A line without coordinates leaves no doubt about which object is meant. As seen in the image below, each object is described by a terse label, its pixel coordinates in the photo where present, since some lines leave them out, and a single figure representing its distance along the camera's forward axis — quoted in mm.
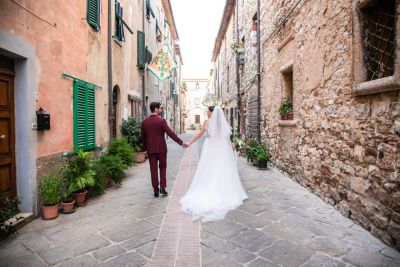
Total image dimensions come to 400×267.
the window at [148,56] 12080
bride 4504
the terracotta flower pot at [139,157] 9219
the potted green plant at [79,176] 4602
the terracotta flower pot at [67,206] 4301
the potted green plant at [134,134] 9094
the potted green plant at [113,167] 5746
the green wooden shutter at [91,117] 6036
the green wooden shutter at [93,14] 6046
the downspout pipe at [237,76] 13880
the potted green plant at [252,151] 8383
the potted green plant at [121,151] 6941
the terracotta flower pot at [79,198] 4602
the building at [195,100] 56728
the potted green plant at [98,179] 5125
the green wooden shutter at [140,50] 10773
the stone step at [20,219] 3584
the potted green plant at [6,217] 3184
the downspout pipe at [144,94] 11814
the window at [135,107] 10531
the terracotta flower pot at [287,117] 6664
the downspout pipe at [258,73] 9461
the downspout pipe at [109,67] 7394
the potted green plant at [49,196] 4027
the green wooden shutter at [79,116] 5367
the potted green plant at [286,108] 6834
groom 5250
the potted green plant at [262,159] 7824
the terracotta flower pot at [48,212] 4020
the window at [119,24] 8164
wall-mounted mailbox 4074
